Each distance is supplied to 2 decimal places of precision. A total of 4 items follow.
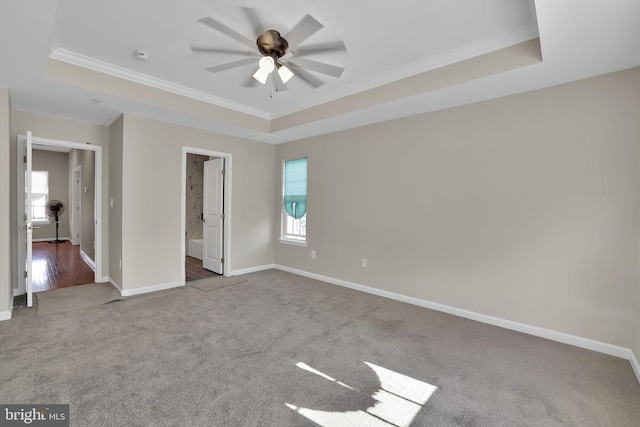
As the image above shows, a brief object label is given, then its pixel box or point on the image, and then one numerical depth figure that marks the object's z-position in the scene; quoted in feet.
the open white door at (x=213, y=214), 17.03
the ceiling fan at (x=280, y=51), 7.28
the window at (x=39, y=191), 26.86
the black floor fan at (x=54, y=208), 25.54
